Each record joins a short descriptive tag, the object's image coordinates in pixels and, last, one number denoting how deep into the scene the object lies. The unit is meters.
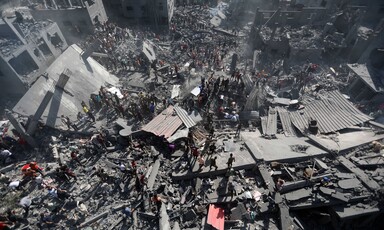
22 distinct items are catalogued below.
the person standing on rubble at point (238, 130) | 17.23
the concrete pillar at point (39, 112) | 16.00
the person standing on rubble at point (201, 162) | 13.58
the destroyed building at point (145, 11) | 33.72
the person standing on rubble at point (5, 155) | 15.07
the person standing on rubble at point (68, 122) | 17.11
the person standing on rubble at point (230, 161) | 13.06
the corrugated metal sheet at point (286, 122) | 17.74
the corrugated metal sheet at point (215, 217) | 11.86
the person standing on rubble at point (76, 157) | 14.21
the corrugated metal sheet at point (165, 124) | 15.90
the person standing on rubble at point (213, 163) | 13.34
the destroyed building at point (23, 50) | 19.33
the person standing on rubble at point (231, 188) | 12.93
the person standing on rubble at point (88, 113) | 17.84
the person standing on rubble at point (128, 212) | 12.25
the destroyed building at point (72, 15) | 28.23
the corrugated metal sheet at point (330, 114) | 17.27
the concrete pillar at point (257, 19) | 31.12
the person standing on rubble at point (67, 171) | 13.47
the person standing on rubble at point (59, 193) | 12.83
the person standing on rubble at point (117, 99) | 19.12
